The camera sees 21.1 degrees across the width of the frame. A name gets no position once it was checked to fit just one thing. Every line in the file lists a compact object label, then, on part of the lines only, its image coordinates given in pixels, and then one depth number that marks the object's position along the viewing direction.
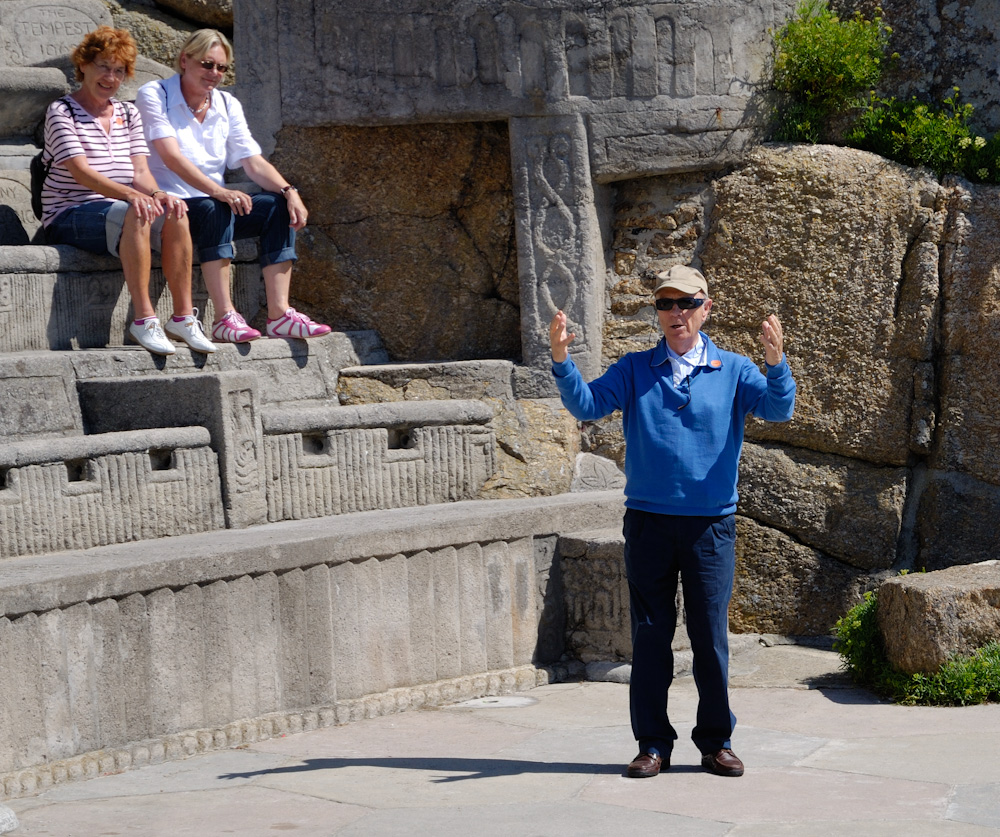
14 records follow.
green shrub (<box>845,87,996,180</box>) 12.21
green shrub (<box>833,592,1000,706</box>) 9.26
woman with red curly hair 10.40
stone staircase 8.16
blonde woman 10.99
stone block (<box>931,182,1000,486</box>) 12.05
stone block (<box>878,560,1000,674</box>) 9.49
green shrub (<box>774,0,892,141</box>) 12.10
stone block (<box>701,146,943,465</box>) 12.20
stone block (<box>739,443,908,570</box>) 12.40
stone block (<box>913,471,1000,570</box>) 12.15
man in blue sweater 7.46
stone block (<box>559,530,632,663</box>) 10.28
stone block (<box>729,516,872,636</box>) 12.51
